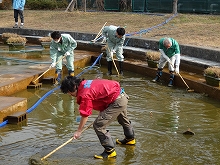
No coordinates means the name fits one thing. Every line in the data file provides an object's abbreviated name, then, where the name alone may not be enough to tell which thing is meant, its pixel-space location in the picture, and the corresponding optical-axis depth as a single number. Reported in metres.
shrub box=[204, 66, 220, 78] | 8.90
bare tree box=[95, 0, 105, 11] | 27.52
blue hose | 6.96
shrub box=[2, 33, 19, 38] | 16.20
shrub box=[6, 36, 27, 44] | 15.19
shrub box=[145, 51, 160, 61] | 11.21
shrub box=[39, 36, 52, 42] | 15.13
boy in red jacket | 5.14
